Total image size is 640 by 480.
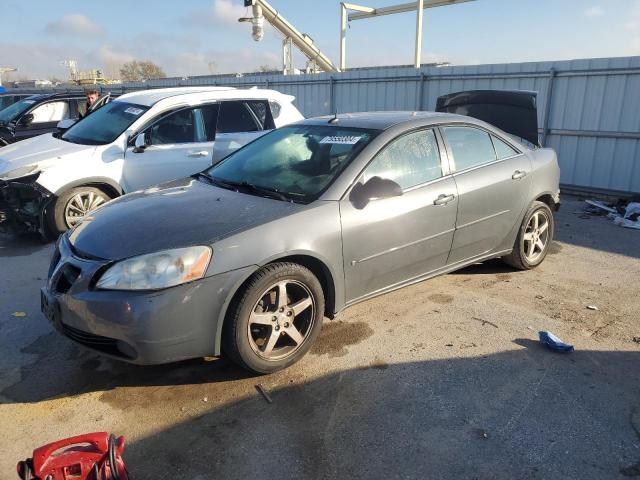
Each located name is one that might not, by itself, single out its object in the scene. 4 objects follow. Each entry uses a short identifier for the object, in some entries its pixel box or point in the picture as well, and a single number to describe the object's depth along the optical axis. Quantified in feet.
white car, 19.31
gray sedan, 9.48
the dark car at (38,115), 31.78
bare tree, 237.45
